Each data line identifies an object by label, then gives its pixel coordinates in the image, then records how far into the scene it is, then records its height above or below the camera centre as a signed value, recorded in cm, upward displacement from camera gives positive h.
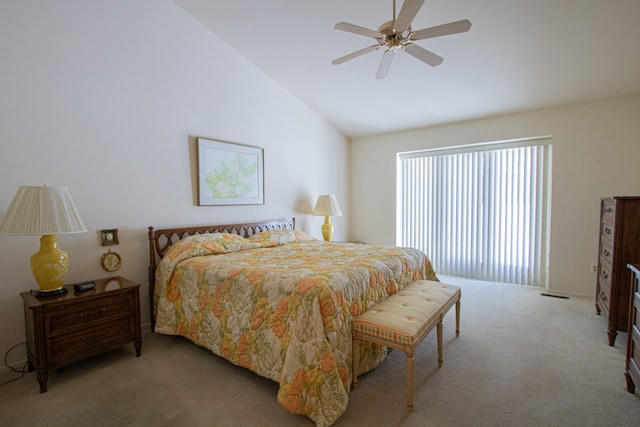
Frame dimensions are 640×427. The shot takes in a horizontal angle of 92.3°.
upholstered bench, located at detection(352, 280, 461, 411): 191 -81
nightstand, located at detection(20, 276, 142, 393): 213 -90
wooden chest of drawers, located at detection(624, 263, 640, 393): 193 -91
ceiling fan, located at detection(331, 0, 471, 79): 200 +119
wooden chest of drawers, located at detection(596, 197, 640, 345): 259 -50
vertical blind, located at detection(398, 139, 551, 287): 444 -16
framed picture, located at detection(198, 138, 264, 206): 364 +37
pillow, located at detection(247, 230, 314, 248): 369 -45
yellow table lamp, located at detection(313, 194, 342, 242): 495 -14
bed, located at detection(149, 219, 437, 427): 182 -73
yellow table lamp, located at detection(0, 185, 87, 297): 207 -13
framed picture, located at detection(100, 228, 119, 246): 286 -31
